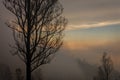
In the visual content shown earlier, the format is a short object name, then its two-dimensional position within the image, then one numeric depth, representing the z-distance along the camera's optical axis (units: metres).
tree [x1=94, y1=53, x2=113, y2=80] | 31.26
